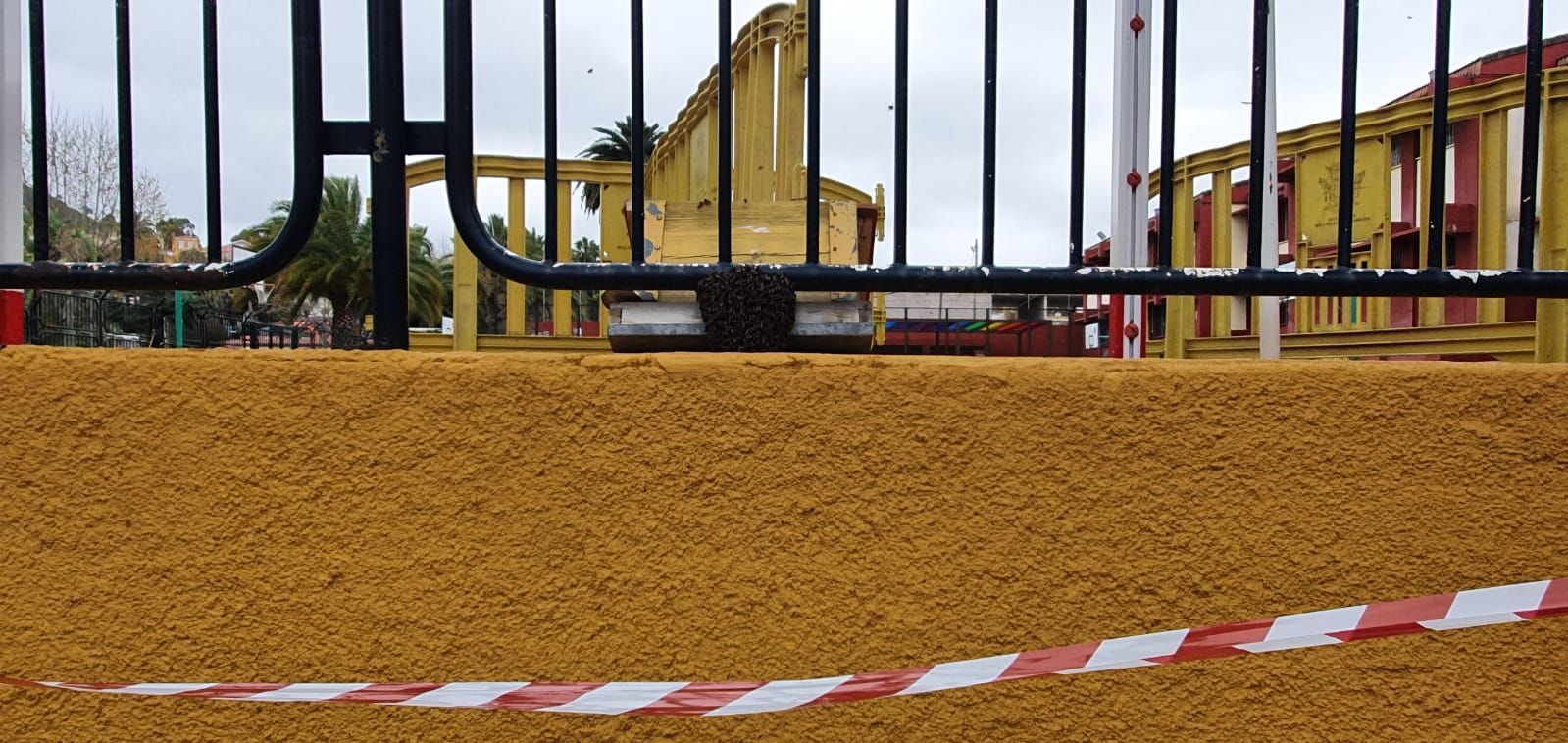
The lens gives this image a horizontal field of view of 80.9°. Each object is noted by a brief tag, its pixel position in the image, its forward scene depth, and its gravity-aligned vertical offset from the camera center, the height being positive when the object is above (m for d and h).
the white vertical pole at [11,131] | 1.84 +0.44
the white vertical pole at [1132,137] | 3.98 +0.94
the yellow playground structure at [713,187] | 2.09 +0.75
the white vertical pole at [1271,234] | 3.36 +0.43
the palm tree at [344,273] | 18.94 +1.90
